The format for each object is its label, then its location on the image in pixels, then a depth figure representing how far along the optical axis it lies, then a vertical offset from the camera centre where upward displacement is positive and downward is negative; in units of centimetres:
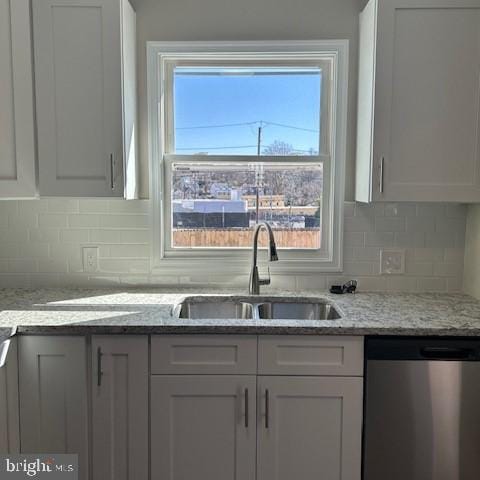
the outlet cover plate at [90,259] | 245 -27
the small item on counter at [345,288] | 237 -39
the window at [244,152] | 241 +29
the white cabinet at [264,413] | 181 -78
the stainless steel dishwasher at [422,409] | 179 -76
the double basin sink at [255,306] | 229 -48
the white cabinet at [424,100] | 202 +48
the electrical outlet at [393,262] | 243 -27
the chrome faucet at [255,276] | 228 -33
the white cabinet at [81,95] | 204 +49
